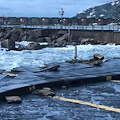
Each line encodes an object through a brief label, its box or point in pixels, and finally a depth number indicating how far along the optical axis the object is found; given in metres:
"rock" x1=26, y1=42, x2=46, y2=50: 39.74
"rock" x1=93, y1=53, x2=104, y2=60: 18.77
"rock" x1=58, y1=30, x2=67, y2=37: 56.06
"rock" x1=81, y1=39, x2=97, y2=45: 48.69
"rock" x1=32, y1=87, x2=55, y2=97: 10.31
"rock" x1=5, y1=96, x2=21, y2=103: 9.38
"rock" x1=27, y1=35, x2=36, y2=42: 54.03
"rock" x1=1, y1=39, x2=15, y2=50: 39.28
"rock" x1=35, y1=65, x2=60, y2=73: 14.25
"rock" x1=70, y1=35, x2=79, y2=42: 51.28
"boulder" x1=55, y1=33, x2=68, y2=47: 45.74
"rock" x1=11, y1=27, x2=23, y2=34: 58.92
